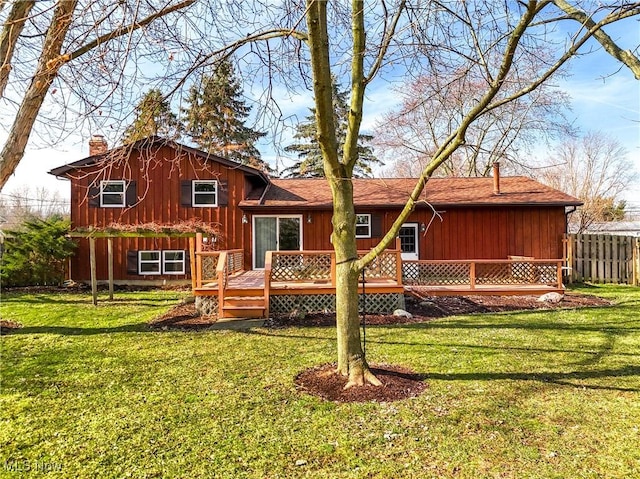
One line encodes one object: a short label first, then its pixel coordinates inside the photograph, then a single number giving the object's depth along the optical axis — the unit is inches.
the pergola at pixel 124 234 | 402.9
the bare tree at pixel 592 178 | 965.8
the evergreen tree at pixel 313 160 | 1064.8
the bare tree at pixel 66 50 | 129.3
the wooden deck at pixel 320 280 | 344.5
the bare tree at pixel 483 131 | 805.9
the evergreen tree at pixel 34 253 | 502.0
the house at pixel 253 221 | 544.1
